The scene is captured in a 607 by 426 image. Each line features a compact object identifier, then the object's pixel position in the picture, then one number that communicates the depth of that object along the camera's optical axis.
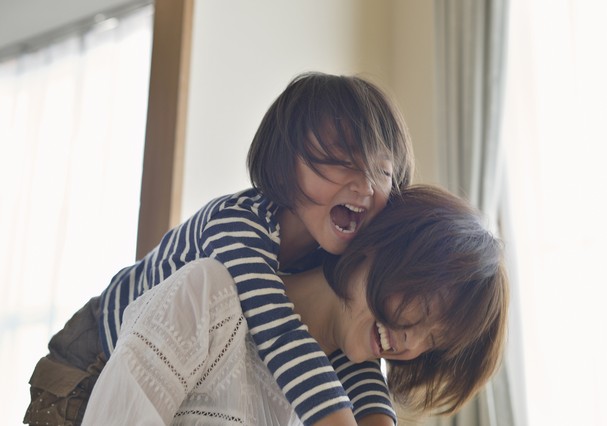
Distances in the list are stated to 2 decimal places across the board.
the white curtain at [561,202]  2.38
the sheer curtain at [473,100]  2.60
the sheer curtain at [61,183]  1.63
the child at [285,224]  1.20
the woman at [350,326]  1.14
